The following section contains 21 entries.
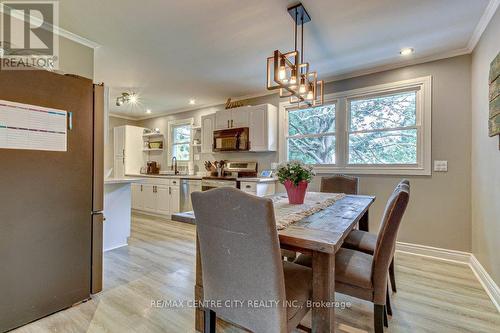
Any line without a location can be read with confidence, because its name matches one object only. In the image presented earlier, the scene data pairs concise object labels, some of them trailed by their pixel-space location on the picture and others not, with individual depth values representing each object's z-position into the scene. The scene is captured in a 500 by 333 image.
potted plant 1.97
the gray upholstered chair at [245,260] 1.00
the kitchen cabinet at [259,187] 3.94
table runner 1.44
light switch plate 2.96
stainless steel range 4.30
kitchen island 3.14
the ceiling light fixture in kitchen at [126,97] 4.59
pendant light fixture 1.81
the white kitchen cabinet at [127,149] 6.14
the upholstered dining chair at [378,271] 1.32
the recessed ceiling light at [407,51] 2.85
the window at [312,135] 3.86
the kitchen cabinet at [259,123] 4.17
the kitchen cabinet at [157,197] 4.94
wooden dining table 1.08
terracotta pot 2.00
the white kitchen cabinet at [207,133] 4.98
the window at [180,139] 5.81
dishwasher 4.80
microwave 4.41
